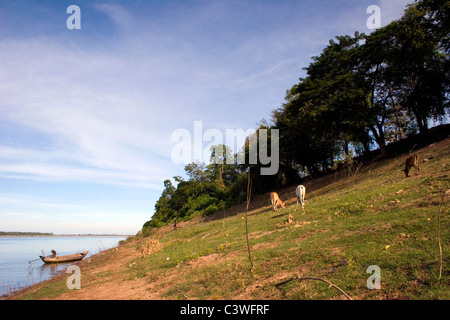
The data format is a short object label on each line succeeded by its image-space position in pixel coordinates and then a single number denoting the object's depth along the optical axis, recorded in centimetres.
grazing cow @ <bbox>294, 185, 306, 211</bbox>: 1583
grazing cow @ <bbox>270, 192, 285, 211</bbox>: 1963
